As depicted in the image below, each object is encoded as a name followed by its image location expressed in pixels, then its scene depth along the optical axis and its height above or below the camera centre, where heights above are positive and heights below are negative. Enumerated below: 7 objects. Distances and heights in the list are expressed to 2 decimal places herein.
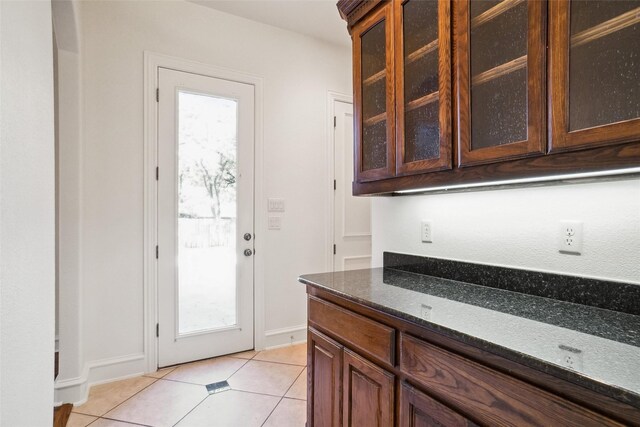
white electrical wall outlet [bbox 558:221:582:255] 1.15 -0.09
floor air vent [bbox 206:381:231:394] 2.26 -1.22
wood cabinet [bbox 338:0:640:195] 0.91 +0.43
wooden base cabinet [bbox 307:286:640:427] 0.71 -0.48
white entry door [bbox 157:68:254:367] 2.59 -0.03
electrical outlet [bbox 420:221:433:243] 1.70 -0.10
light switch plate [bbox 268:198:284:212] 3.00 +0.06
